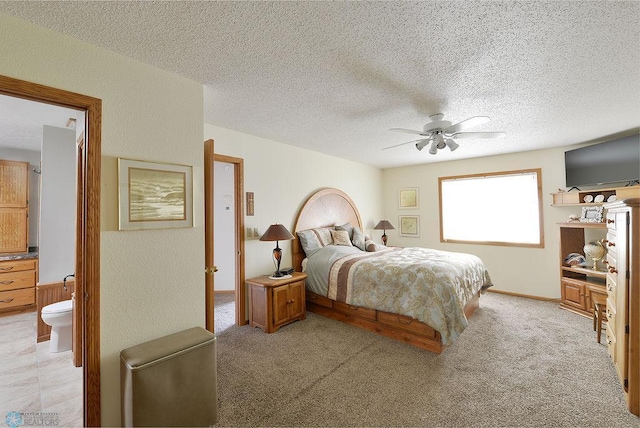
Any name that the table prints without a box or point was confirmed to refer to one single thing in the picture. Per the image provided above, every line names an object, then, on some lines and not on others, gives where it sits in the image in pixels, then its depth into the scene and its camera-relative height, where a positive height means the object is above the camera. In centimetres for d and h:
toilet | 271 -101
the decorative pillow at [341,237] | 448 -33
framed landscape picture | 180 +19
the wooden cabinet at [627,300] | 191 -66
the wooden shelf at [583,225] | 362 -17
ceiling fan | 276 +88
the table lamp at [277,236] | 343 -22
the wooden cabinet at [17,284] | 366 -83
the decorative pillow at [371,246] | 465 -51
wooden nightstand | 325 -103
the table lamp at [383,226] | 570 -19
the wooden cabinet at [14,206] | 402 +28
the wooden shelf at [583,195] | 339 +24
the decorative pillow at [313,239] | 417 -34
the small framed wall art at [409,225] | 591 -19
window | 464 +12
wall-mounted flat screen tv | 345 +68
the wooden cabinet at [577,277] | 365 -95
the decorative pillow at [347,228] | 482 -18
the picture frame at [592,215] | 371 -3
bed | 276 -79
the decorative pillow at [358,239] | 473 -39
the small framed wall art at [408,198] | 593 +40
